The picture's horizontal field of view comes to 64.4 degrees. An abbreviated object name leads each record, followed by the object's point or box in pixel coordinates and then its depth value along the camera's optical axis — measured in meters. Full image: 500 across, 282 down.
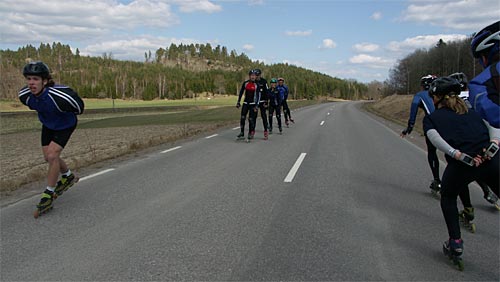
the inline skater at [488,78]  3.08
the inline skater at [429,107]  6.49
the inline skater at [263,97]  13.09
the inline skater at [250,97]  12.95
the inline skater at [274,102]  15.62
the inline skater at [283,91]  16.59
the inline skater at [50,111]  5.11
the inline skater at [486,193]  4.71
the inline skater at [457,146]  3.45
